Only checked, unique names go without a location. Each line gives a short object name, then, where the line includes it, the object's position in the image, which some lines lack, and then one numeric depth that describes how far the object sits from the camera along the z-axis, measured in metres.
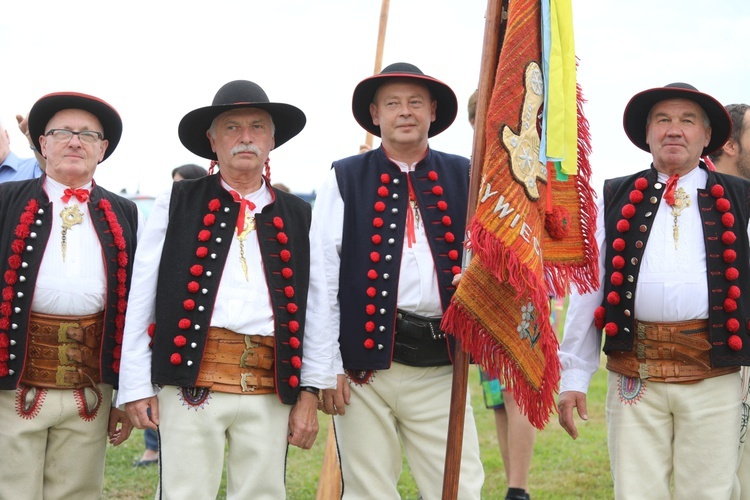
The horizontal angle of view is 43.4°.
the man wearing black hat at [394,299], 4.38
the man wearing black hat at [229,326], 4.02
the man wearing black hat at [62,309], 4.29
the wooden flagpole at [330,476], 5.48
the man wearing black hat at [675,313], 4.38
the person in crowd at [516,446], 6.11
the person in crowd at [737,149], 5.35
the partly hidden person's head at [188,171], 7.14
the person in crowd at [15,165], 5.80
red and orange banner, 3.87
